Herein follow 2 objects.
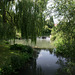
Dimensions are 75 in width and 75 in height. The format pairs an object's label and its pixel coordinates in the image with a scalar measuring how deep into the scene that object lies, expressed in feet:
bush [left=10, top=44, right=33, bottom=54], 22.04
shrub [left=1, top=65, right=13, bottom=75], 11.49
